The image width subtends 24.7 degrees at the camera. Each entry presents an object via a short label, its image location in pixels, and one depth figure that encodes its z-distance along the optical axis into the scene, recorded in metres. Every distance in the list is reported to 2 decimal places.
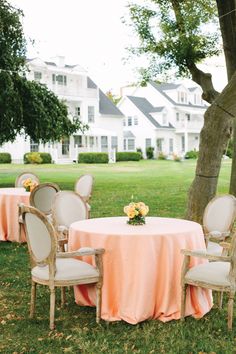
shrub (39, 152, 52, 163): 41.21
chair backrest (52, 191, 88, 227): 7.52
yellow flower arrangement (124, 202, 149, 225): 6.21
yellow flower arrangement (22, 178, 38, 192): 10.96
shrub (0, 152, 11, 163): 40.81
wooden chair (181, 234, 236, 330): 5.43
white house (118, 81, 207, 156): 54.34
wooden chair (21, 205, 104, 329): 5.53
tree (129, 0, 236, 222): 9.84
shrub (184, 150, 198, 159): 49.47
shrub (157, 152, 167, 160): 51.12
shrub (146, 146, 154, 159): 51.44
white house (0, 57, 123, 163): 43.33
